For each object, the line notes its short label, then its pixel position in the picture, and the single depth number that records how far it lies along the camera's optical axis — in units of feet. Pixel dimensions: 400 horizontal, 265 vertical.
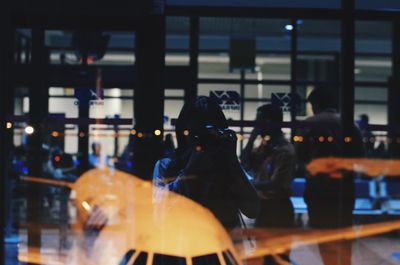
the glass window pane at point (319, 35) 13.44
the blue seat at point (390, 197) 17.72
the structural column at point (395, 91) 13.58
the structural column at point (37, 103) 13.01
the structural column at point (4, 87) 11.78
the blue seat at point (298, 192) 15.60
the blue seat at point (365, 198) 15.64
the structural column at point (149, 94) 12.37
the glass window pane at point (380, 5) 12.99
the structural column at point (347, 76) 13.21
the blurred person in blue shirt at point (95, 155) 14.08
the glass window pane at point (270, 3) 12.94
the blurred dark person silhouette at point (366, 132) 13.70
